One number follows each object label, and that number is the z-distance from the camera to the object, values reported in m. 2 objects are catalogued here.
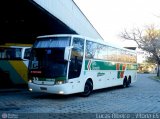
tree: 29.74
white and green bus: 8.05
